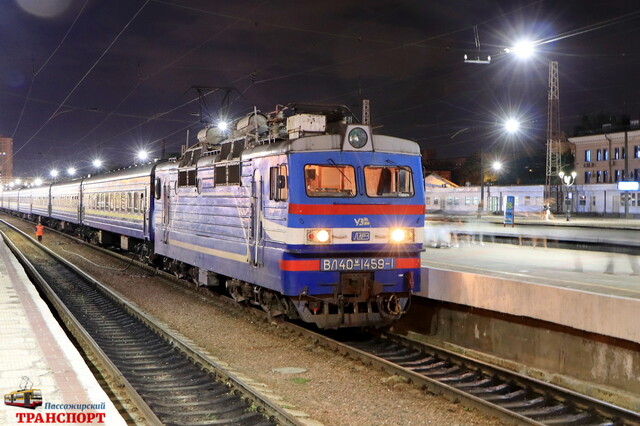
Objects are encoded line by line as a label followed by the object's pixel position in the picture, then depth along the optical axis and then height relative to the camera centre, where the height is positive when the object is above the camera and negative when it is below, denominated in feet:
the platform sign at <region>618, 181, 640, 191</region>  137.18 +4.45
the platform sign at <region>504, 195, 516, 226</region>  114.21 -0.93
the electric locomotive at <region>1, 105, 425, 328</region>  36.32 -0.64
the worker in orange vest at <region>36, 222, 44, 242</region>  123.44 -5.11
